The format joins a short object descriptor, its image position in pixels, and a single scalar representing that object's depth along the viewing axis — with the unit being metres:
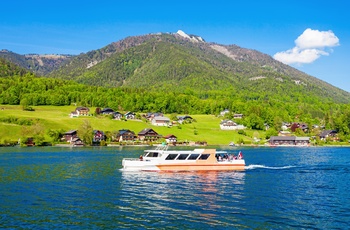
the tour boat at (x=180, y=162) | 80.31
